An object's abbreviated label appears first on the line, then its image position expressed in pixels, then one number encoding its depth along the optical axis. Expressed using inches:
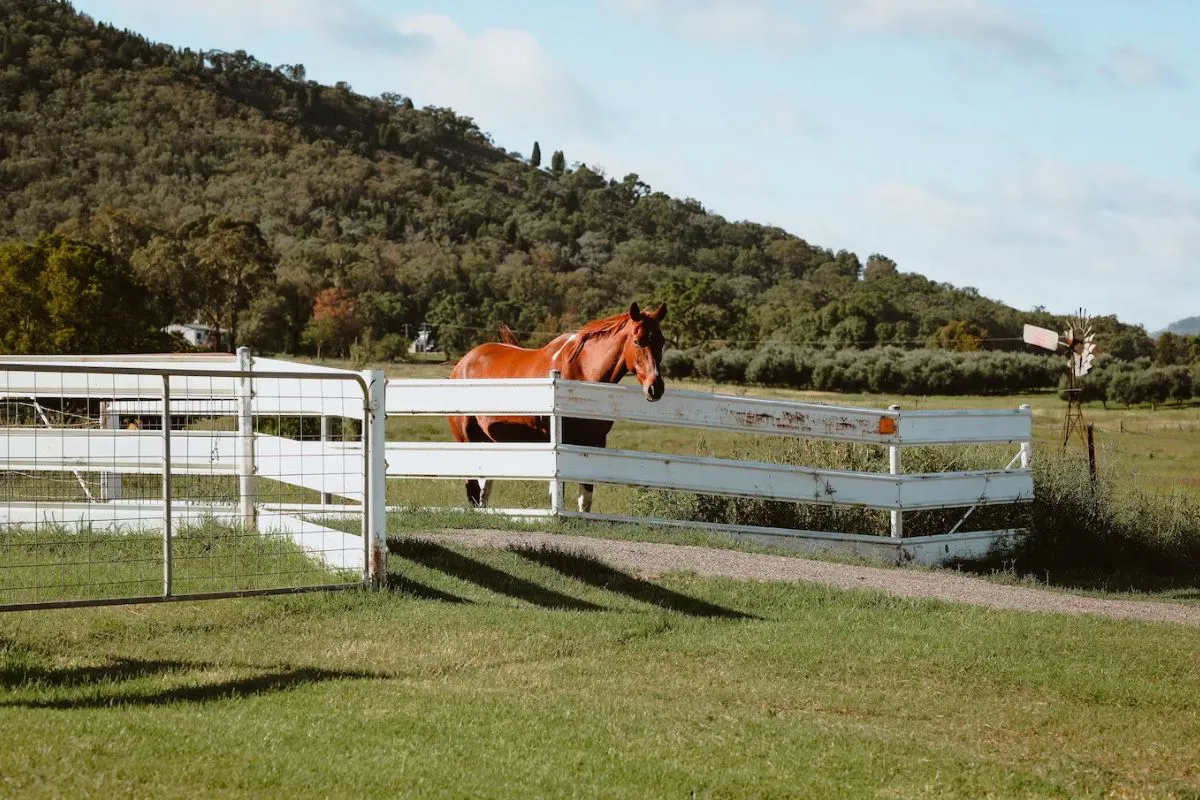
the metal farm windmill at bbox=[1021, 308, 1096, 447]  782.5
